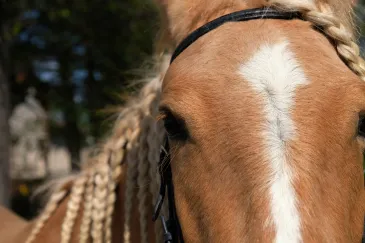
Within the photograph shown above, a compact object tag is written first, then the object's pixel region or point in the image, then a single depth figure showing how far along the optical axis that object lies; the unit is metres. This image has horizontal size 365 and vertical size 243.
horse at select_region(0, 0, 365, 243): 0.73
